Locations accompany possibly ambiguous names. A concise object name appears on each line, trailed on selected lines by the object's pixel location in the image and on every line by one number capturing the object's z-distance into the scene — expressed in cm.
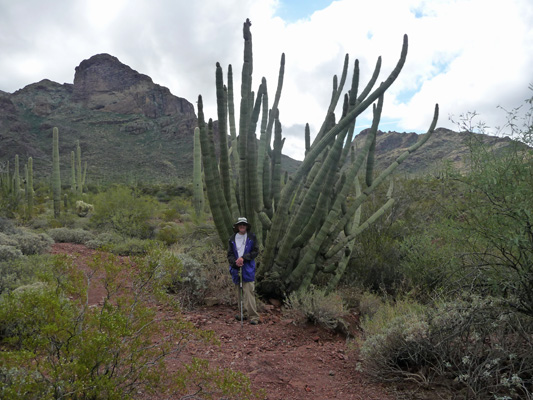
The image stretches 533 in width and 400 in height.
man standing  596
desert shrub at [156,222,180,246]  1263
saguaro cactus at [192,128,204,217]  1431
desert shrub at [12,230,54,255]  920
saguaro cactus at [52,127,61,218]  1706
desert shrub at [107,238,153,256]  1088
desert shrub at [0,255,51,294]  571
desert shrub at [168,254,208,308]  638
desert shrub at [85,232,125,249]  1176
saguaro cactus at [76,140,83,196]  2411
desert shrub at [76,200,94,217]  1894
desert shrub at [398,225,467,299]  652
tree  377
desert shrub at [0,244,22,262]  709
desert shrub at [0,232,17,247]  856
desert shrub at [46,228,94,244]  1243
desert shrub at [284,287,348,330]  581
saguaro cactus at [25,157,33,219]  1738
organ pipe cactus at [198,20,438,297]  661
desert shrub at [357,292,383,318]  650
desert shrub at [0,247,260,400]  224
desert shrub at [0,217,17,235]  1088
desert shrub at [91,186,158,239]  1363
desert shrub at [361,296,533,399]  328
